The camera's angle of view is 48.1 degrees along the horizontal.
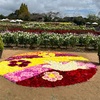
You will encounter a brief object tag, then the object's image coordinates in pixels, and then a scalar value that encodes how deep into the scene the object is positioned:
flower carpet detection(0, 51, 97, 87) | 3.27
